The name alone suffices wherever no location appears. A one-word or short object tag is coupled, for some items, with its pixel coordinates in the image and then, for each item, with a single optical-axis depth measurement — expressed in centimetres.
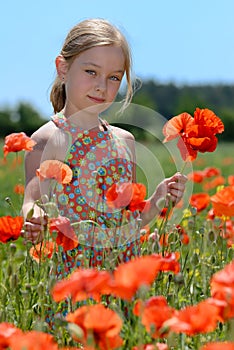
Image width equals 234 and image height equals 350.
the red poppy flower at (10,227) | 284
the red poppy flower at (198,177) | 582
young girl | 347
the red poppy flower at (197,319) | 181
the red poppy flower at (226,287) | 176
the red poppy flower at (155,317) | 193
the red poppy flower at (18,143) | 318
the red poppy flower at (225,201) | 276
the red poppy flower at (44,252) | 303
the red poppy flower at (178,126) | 304
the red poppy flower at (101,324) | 180
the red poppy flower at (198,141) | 299
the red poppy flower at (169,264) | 228
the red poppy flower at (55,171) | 286
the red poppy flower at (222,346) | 160
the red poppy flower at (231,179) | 388
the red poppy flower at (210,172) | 596
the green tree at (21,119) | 6365
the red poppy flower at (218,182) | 589
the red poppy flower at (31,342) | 170
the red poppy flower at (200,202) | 451
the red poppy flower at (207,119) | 302
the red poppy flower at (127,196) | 282
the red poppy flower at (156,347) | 198
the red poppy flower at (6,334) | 197
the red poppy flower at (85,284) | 177
